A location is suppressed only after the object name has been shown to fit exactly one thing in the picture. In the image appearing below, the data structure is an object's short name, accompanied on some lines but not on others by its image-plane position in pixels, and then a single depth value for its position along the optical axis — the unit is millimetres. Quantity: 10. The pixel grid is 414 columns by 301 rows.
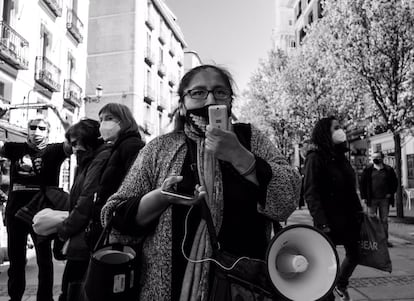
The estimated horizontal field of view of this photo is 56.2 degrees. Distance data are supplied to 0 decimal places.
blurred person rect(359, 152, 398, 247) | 7922
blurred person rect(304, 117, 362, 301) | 3762
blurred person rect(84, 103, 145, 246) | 2317
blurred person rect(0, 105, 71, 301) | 3514
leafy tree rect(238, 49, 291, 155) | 26452
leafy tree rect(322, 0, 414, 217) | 10977
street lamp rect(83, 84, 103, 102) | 17212
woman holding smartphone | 1385
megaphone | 1289
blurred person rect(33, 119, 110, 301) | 2441
